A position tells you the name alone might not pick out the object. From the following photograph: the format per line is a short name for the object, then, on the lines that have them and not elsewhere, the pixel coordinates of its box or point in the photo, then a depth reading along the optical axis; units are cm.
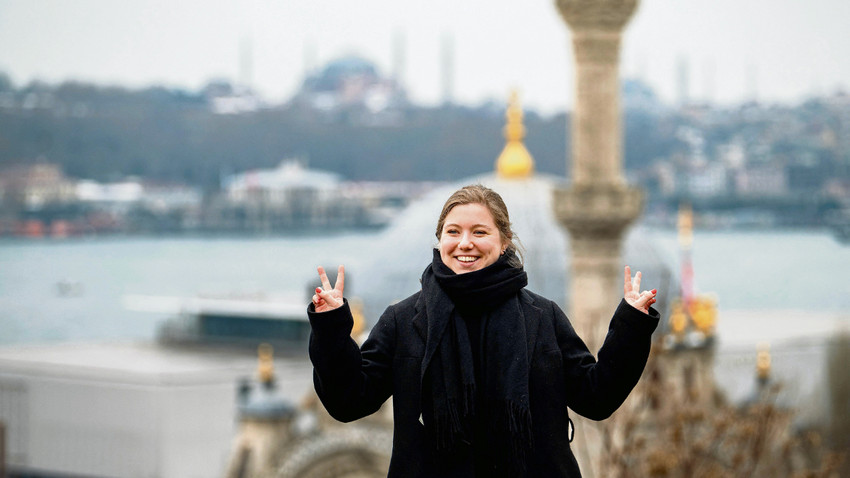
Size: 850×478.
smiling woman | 507
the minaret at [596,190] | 2527
